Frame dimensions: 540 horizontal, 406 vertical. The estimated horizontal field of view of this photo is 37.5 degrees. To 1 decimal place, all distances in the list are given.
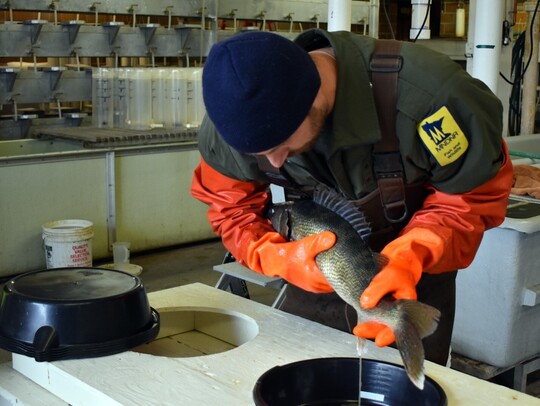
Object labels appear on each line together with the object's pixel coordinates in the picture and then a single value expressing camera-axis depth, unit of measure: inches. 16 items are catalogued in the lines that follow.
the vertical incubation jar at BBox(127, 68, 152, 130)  202.4
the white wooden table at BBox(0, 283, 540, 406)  57.9
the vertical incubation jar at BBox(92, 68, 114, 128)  205.3
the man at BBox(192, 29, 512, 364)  56.3
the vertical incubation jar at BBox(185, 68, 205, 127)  205.0
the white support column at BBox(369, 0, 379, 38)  264.8
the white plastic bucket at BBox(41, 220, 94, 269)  169.8
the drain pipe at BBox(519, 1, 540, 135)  180.1
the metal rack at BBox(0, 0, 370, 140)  198.2
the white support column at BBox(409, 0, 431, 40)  163.9
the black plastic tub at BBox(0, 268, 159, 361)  62.8
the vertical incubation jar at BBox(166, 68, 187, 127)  203.5
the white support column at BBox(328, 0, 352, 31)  151.4
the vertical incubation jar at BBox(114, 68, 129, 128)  203.5
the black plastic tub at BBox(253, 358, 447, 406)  59.4
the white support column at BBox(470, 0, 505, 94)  149.9
